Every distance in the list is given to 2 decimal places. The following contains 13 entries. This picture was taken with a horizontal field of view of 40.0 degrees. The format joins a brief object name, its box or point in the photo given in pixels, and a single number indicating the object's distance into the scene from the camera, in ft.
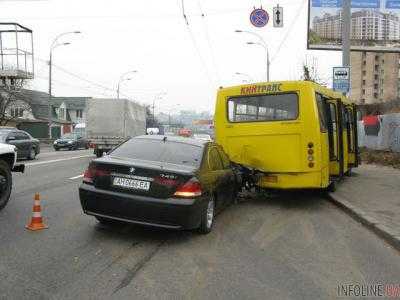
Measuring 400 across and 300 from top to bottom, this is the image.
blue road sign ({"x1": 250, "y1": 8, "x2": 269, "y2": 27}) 66.48
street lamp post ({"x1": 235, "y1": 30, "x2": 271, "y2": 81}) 123.68
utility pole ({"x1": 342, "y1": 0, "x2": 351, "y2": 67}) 55.52
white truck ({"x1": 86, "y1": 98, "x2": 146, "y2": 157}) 90.74
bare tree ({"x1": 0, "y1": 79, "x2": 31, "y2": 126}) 163.43
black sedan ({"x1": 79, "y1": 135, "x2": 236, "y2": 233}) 23.21
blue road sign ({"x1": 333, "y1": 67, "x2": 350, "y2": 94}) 54.85
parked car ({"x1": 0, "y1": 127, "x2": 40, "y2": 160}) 77.51
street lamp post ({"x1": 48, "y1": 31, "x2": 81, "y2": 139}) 149.79
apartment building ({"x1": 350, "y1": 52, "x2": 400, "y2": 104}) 440.86
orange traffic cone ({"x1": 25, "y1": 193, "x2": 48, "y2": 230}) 25.09
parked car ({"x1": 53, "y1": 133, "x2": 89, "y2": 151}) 138.72
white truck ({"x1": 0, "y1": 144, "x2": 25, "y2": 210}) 30.53
